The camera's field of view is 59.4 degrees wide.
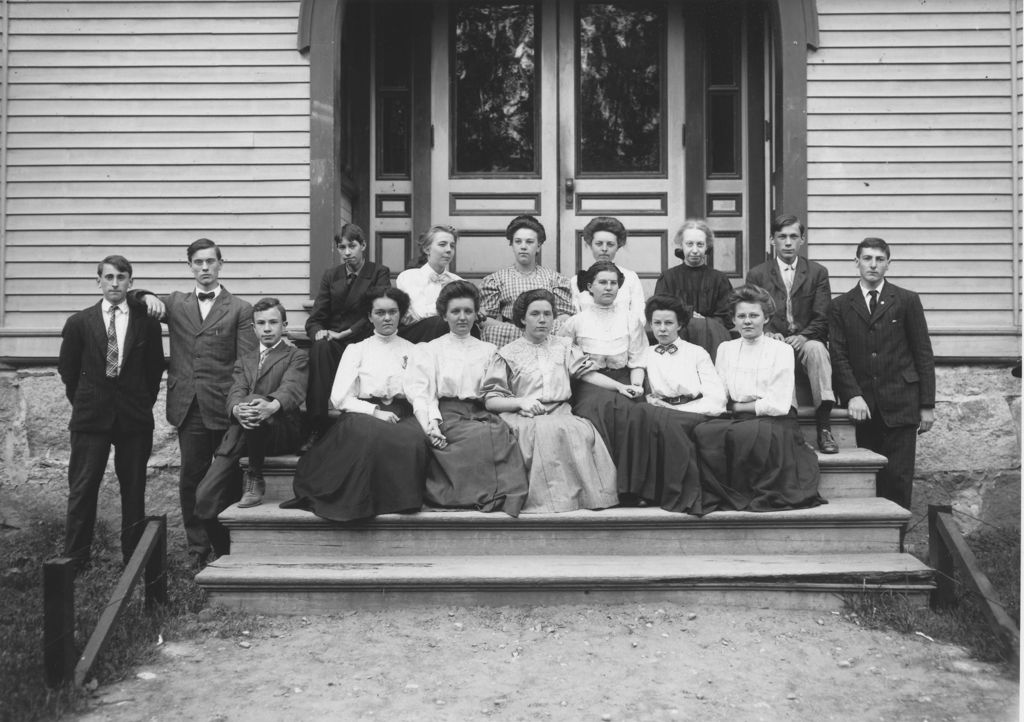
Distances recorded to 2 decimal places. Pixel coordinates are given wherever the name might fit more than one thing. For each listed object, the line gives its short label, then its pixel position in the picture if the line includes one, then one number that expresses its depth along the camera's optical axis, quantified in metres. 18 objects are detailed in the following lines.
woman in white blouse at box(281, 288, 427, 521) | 4.59
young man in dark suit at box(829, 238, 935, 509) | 5.29
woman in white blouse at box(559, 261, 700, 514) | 4.68
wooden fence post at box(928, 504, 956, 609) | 4.19
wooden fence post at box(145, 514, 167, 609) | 4.22
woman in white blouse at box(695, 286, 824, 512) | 4.67
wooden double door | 7.32
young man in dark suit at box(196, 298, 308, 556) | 4.83
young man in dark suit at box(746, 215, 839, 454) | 5.64
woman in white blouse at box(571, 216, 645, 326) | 5.88
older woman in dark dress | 5.91
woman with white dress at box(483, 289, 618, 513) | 4.68
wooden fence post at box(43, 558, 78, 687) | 3.47
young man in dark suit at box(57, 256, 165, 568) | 5.11
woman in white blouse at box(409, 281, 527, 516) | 4.69
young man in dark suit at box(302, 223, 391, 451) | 5.69
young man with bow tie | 5.24
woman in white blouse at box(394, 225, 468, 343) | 6.00
